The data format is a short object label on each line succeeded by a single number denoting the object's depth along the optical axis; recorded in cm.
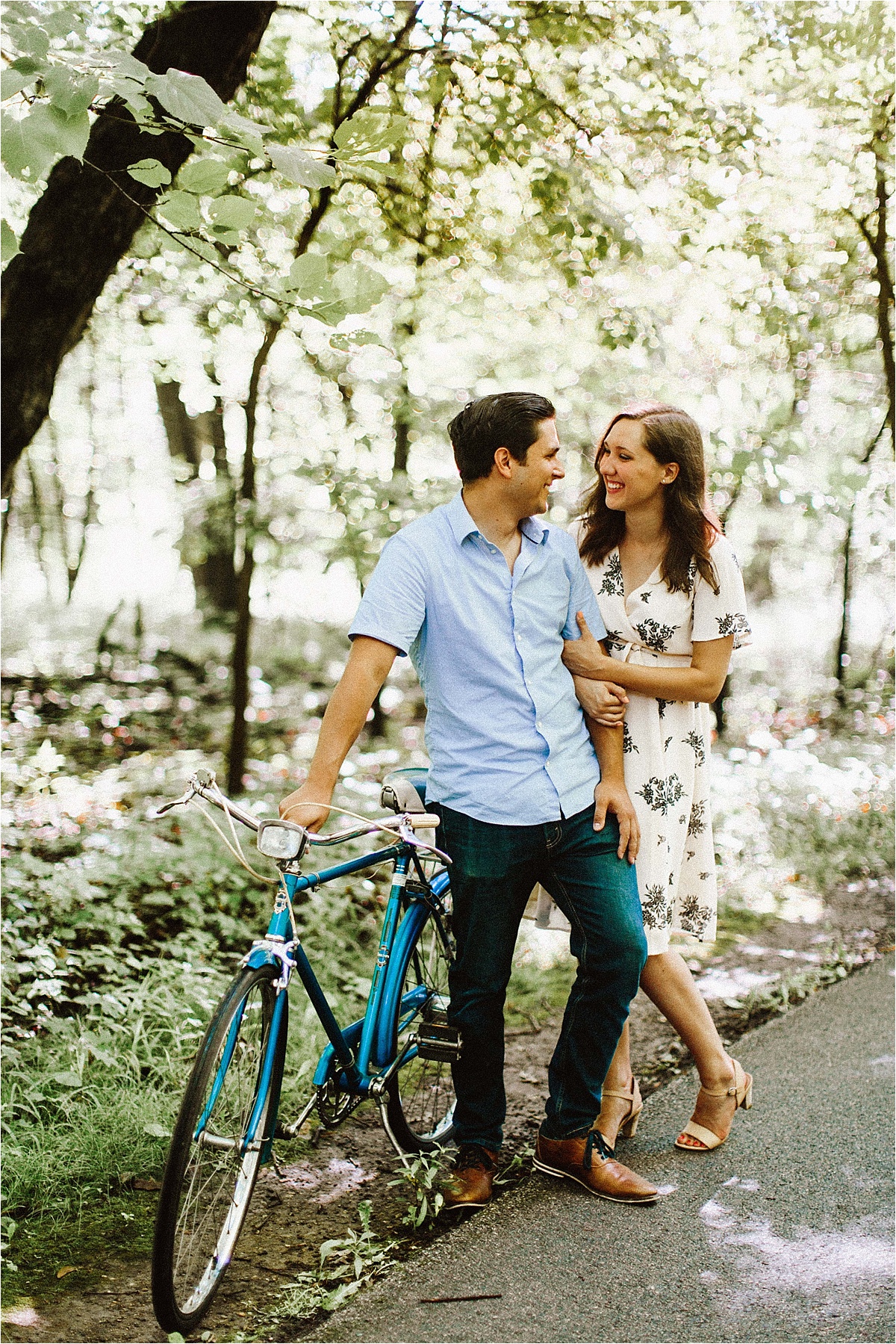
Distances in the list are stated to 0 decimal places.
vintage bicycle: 234
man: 285
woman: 307
